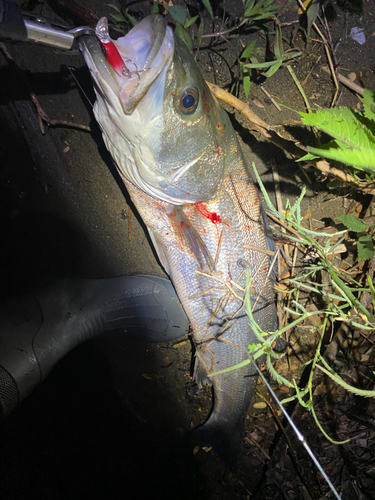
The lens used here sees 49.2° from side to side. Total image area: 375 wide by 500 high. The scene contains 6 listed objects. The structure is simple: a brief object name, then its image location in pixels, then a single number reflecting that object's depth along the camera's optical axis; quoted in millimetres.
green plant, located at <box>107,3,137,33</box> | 572
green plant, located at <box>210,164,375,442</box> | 412
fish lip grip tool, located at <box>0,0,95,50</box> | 397
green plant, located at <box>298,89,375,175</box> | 283
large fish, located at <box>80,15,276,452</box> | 443
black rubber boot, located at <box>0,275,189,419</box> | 576
